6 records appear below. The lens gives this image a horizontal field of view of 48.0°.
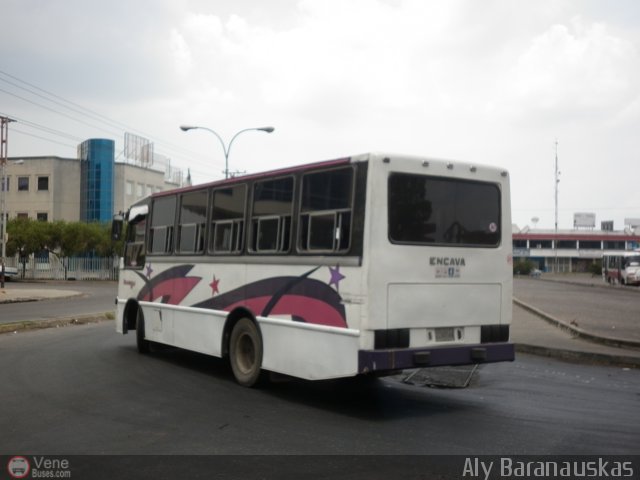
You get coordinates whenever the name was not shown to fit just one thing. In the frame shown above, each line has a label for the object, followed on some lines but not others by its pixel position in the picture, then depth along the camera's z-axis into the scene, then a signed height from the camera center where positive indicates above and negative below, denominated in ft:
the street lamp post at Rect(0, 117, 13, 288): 127.65 +19.40
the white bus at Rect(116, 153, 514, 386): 26.86 -0.23
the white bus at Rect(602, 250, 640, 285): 187.01 +0.41
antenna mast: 328.70 +34.32
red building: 427.33 +13.06
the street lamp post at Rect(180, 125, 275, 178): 122.01 +22.18
